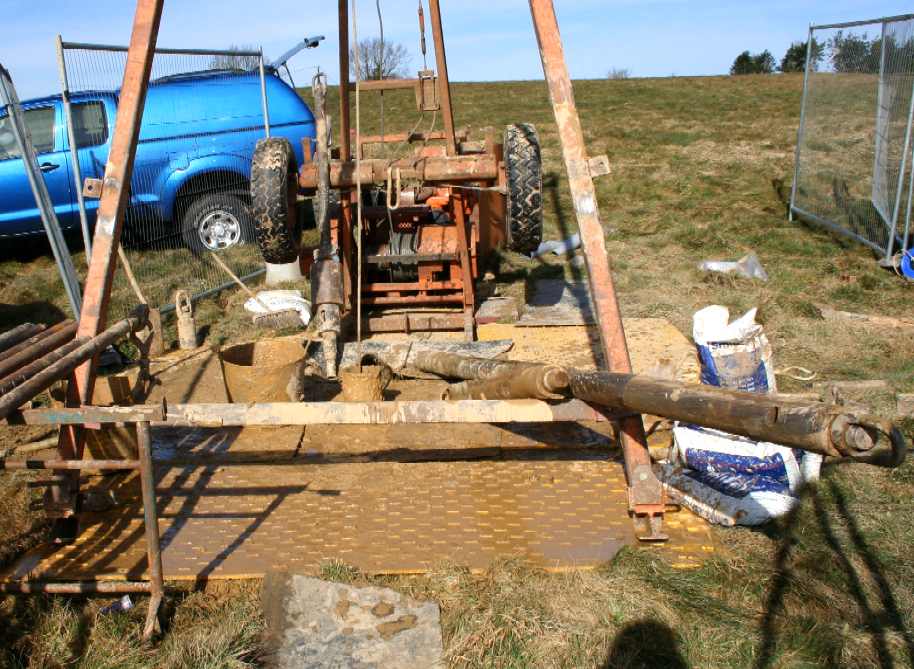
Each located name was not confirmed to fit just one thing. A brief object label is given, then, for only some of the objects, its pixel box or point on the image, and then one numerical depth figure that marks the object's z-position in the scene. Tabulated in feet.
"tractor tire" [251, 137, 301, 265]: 17.71
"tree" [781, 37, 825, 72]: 130.51
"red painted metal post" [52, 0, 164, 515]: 13.03
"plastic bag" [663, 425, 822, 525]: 12.87
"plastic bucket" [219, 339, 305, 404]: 16.99
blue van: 27.75
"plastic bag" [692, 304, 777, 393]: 15.75
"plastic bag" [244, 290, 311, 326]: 25.50
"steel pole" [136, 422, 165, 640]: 10.52
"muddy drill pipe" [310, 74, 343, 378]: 20.22
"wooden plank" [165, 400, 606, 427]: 11.60
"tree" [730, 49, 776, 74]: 140.26
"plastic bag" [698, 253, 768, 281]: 28.45
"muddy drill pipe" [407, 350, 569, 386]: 11.59
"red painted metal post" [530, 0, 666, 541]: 12.59
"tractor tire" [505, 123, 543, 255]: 18.84
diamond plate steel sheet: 12.25
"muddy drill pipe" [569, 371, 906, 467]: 6.73
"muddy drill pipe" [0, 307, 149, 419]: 9.99
